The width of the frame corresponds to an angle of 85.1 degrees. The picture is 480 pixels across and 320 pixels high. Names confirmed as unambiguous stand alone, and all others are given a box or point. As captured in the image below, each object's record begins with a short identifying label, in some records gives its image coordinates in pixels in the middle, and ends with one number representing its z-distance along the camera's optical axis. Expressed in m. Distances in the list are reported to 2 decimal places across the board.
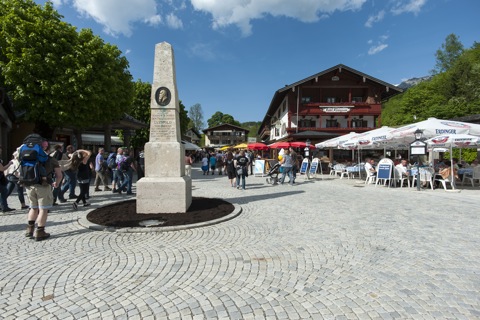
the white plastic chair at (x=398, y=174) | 12.38
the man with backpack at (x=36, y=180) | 4.52
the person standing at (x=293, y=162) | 13.27
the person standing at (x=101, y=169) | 10.26
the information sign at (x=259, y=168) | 18.30
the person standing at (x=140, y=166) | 10.61
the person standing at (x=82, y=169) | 7.32
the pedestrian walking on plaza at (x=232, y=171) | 12.37
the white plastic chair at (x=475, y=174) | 12.16
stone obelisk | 6.38
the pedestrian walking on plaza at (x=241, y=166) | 11.64
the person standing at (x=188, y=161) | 15.96
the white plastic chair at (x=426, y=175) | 11.45
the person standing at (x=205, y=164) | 20.39
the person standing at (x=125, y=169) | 9.77
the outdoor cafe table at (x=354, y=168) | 15.88
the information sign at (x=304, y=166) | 16.32
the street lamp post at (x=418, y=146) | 10.42
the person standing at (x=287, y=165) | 12.79
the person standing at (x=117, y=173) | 9.77
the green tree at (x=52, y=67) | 12.15
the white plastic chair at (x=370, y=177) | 13.59
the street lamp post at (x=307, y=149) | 18.09
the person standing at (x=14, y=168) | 5.59
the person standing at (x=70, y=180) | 8.19
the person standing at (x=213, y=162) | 20.09
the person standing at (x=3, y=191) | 6.55
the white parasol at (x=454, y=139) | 10.01
